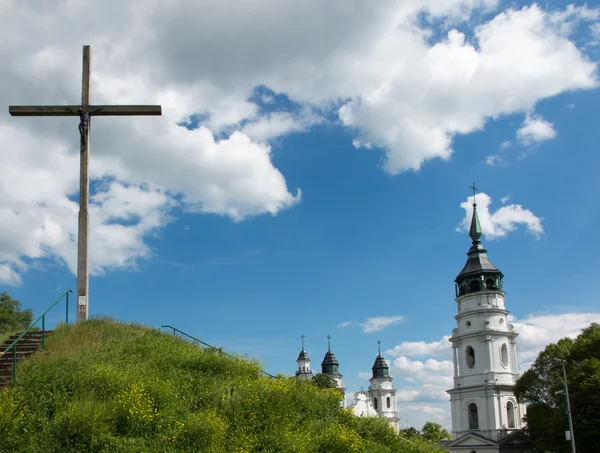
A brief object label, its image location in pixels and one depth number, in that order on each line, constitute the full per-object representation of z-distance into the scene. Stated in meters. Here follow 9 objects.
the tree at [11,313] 46.56
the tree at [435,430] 107.19
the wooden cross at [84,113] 18.75
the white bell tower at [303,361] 142.00
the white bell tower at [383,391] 126.50
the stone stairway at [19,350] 14.27
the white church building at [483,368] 68.25
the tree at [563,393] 44.44
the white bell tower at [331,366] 134.62
